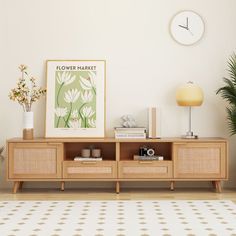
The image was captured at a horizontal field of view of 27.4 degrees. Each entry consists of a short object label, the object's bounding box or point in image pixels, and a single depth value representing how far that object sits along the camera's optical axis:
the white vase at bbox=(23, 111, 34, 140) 5.26
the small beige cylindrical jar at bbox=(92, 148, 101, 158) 5.33
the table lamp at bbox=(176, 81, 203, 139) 5.23
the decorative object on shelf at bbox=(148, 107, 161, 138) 5.35
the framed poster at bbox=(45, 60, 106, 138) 5.44
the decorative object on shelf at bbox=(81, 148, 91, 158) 5.31
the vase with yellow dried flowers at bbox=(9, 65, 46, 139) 5.27
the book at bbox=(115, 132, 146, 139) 5.27
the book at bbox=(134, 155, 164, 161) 5.21
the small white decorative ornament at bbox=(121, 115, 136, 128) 5.39
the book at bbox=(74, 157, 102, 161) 5.21
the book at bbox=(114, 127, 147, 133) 5.29
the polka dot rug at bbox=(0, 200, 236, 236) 3.70
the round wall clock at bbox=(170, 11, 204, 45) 5.50
